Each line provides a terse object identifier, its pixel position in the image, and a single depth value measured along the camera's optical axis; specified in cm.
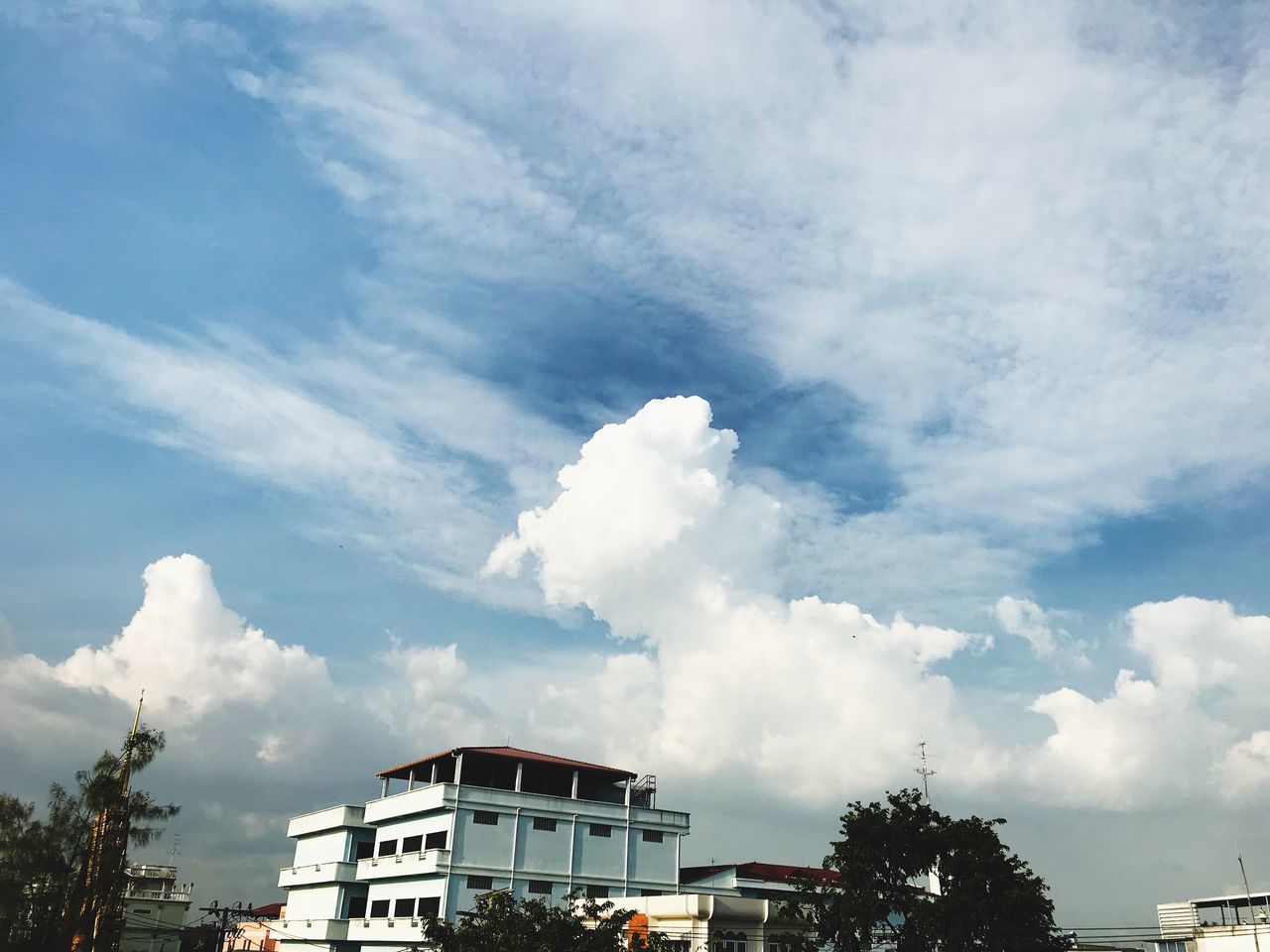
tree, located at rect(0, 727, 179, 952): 4697
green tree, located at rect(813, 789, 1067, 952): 4672
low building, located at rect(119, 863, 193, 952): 9230
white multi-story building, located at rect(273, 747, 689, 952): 6131
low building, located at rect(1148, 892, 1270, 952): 6675
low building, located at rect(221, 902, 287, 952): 9421
